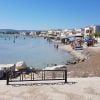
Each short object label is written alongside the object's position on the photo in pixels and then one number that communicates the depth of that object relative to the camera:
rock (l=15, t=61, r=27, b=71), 13.04
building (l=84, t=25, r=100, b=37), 54.91
